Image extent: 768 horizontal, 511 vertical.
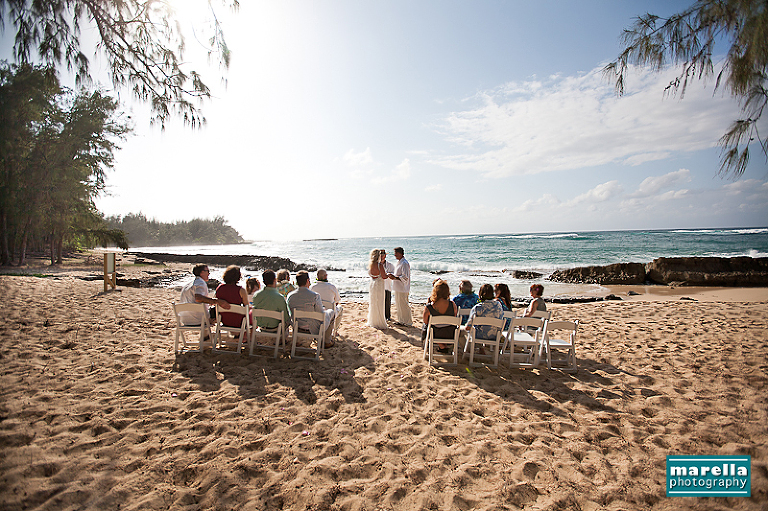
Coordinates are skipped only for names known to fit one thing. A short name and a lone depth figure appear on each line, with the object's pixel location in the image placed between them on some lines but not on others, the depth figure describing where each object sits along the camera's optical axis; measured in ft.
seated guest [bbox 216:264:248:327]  17.30
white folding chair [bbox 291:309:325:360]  16.35
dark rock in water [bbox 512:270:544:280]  71.00
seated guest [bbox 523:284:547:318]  18.28
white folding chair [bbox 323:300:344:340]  19.75
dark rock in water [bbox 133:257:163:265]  92.23
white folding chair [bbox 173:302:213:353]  15.90
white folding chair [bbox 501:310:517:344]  17.67
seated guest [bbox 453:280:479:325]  19.10
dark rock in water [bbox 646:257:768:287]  52.34
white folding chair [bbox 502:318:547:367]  15.94
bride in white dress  23.76
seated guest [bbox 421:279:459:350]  17.48
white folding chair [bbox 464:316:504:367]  16.02
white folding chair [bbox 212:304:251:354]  16.47
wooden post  36.17
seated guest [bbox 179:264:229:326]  17.20
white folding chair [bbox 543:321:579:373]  15.76
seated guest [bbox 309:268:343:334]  20.35
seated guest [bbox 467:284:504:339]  16.87
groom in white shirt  24.73
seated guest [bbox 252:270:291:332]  17.22
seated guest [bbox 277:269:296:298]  20.63
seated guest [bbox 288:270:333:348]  17.35
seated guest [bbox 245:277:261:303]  20.06
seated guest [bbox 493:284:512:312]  19.03
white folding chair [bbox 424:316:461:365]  16.47
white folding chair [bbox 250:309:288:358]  16.58
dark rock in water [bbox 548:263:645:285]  59.16
